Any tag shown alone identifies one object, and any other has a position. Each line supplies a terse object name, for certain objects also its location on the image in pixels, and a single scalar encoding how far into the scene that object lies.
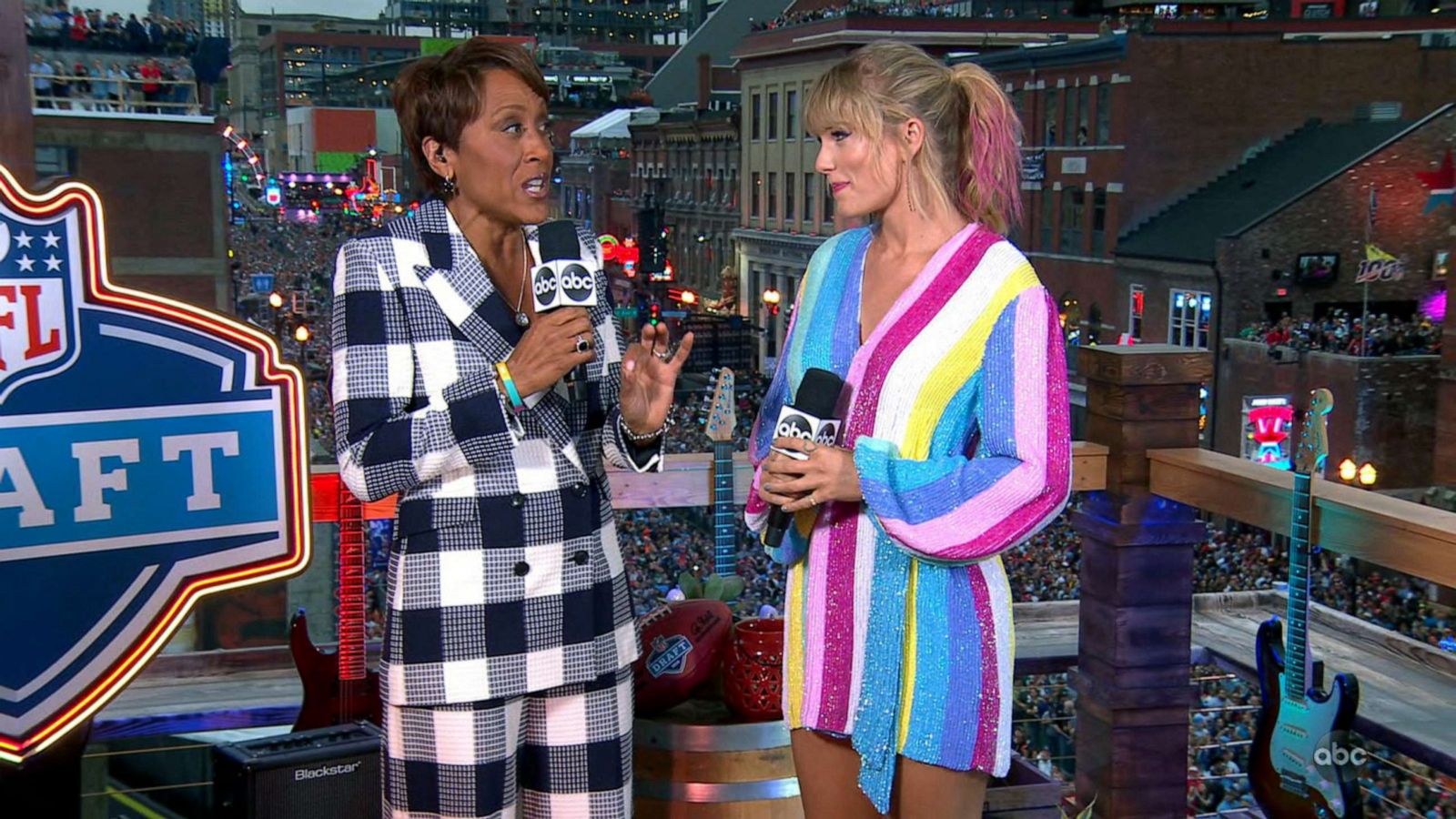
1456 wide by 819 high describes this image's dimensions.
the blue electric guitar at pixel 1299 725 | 2.23
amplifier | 2.21
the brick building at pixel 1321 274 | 17.53
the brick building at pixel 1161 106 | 21.31
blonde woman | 1.50
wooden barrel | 2.15
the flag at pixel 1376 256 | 18.81
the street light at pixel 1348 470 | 17.59
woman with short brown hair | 1.62
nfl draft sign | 2.23
